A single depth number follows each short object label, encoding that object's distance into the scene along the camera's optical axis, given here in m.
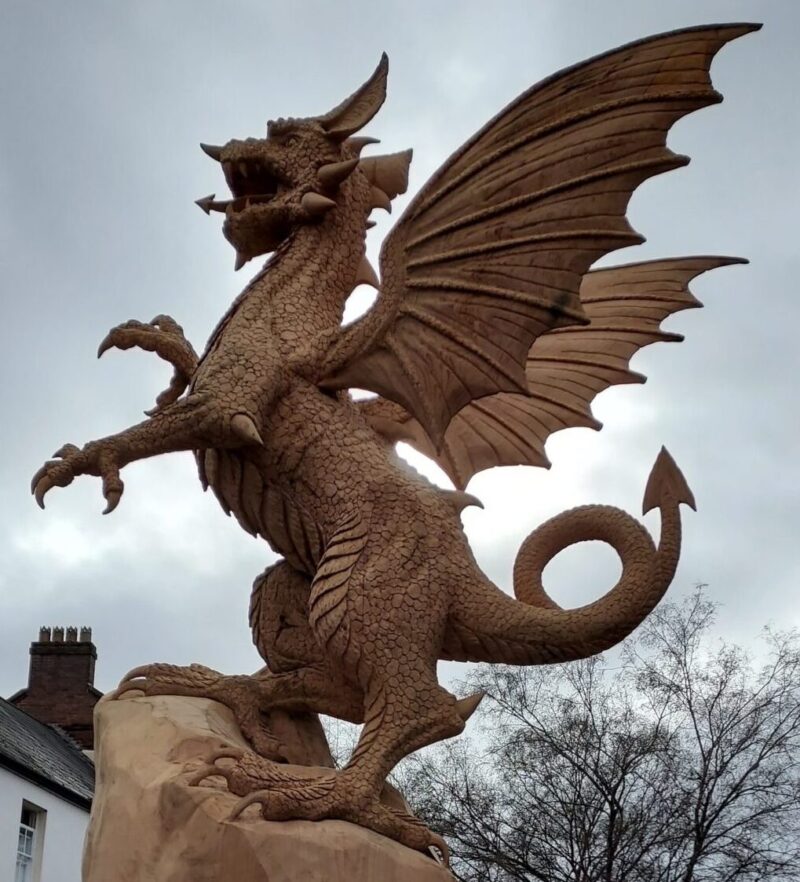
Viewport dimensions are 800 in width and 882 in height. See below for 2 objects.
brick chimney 16.27
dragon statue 3.26
